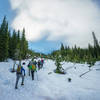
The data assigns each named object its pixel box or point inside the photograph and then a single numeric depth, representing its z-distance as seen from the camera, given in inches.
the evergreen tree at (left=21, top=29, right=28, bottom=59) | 1656.6
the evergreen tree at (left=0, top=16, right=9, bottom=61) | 1177.8
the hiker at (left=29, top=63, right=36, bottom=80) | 418.5
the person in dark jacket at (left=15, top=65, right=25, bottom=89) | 299.9
